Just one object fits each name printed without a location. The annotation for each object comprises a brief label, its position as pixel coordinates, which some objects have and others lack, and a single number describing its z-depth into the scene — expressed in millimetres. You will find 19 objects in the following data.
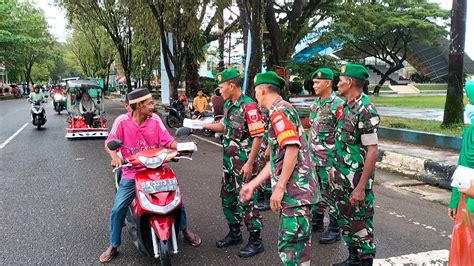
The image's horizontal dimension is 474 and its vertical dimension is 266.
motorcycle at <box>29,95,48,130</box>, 13914
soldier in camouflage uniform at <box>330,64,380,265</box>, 3348
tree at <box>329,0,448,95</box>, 30062
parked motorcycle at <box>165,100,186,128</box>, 14552
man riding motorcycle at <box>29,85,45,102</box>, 13859
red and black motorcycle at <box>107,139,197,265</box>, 3314
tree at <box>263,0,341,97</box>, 13430
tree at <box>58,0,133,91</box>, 22781
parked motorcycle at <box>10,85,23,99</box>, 44906
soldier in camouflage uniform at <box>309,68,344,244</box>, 4297
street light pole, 22984
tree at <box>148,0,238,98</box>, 16953
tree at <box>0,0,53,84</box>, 31516
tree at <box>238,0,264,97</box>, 10719
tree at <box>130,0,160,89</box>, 18703
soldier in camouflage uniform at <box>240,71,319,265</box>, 2719
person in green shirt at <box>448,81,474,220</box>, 2543
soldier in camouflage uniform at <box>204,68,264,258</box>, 3863
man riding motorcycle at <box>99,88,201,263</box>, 3682
